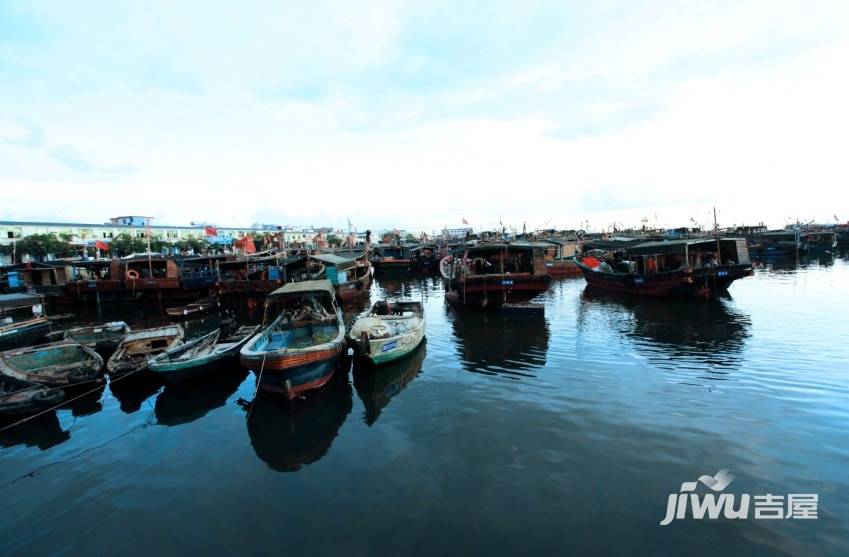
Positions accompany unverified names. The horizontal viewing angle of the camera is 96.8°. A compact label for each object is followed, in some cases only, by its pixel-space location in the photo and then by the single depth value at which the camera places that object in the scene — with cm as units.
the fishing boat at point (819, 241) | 6112
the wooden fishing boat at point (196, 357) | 1254
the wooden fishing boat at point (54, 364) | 1255
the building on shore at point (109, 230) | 6962
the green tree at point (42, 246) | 6106
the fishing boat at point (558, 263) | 4481
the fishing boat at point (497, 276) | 2311
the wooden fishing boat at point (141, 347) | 1371
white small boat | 1357
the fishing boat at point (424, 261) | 5500
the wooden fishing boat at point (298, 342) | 1123
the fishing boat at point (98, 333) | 1762
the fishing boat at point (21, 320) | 1931
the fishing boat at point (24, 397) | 1082
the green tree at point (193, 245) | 8419
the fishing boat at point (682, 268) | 2475
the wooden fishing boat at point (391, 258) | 5434
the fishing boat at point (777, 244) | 5606
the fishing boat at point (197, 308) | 2681
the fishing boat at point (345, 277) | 2931
